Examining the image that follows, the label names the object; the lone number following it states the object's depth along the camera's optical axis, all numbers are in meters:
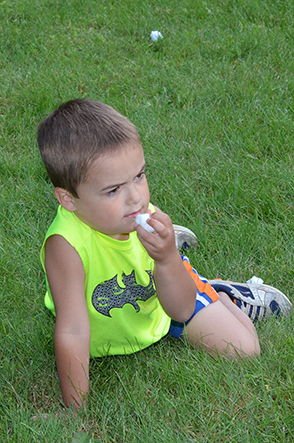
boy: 4.20
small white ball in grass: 10.57
